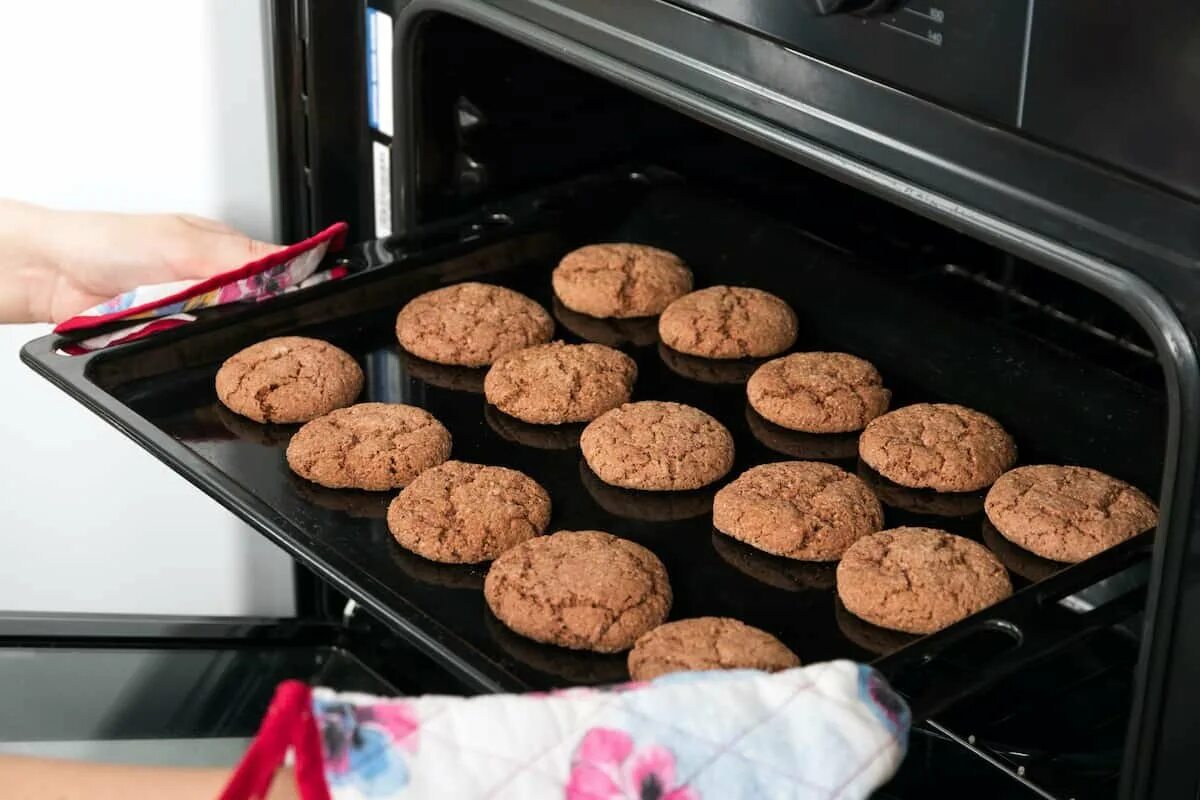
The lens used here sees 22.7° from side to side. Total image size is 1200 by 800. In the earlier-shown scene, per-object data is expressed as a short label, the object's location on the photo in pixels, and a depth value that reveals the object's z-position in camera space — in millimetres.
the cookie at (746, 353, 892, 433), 1336
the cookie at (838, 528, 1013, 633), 1196
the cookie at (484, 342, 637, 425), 1339
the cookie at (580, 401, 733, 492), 1293
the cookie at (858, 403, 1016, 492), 1291
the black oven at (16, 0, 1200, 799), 1068
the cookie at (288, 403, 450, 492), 1278
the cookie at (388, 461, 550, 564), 1236
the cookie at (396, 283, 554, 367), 1379
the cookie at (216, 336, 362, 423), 1321
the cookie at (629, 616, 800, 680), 1149
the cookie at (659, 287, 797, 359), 1392
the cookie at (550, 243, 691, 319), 1420
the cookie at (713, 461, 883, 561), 1247
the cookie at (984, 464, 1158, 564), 1234
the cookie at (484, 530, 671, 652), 1182
